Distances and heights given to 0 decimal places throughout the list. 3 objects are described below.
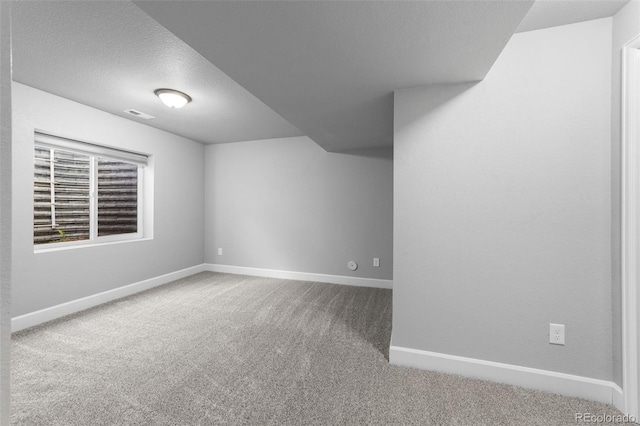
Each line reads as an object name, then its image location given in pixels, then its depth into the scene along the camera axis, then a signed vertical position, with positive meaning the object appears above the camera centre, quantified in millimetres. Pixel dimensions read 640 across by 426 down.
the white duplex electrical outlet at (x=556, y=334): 1690 -758
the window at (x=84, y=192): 2910 +247
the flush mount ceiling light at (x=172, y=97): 2623 +1128
